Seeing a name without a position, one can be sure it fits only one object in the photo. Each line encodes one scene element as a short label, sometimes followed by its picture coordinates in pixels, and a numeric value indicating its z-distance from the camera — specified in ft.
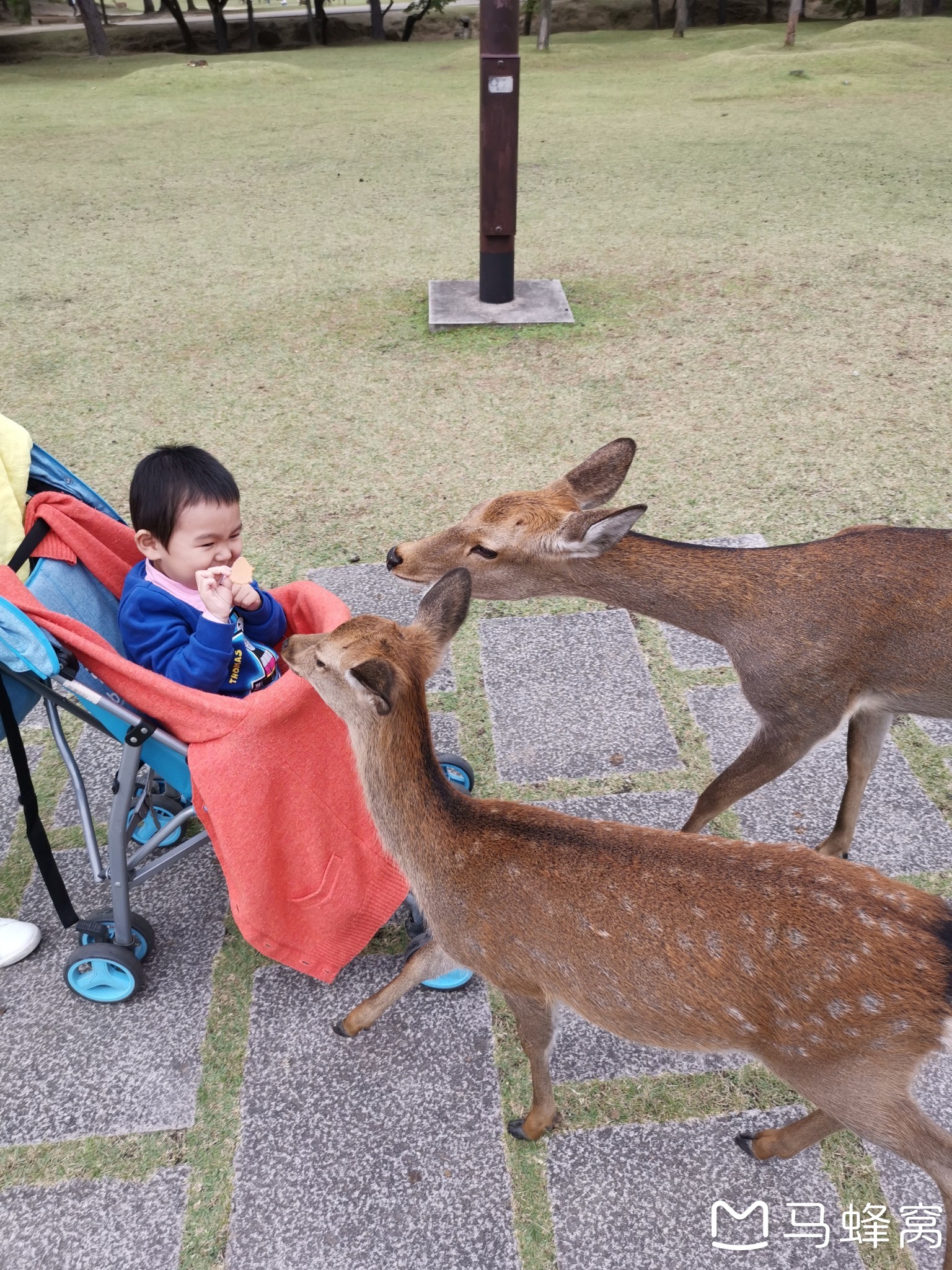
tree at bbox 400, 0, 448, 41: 92.94
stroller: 7.50
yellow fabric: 8.59
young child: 8.39
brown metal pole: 19.33
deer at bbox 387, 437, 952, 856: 9.07
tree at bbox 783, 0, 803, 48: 61.75
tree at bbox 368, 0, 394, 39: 91.45
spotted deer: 6.17
